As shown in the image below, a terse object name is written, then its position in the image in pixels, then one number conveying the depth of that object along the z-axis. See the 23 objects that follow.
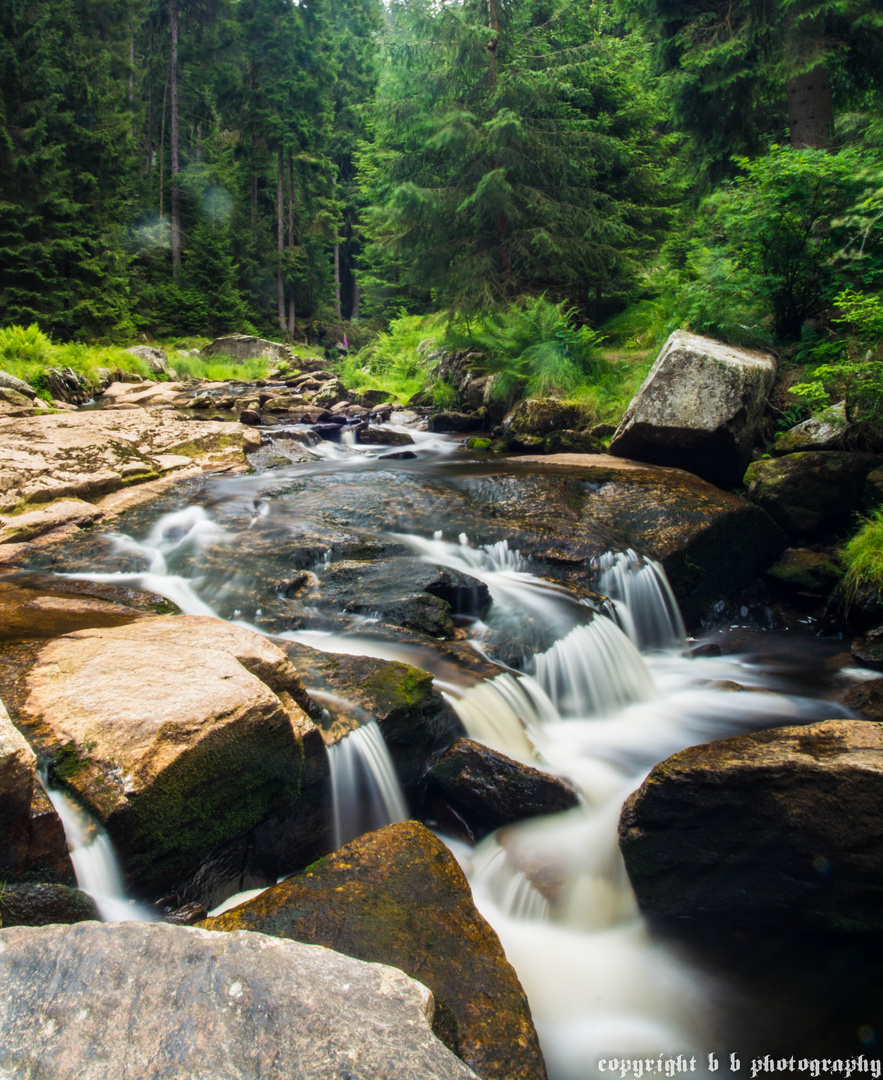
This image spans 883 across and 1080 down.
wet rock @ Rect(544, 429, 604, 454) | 9.89
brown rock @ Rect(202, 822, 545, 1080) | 2.00
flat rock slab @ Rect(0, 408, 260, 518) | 7.11
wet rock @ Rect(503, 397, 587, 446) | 10.59
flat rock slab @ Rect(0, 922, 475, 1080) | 1.30
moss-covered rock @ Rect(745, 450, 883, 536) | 6.54
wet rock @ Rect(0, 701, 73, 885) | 2.06
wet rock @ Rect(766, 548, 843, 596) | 6.40
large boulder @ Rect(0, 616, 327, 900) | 2.51
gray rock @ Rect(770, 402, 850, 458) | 6.70
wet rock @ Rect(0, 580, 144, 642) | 3.88
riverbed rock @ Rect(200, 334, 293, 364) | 27.48
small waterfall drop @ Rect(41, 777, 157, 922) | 2.41
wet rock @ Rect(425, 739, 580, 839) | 3.67
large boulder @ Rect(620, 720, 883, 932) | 2.83
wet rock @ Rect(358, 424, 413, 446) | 12.45
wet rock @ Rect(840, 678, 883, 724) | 4.54
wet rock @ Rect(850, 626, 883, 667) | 5.30
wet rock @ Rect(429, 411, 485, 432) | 13.68
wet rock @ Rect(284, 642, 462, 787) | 3.67
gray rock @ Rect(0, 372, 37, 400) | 11.82
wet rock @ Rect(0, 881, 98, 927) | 2.07
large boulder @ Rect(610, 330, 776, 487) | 7.53
